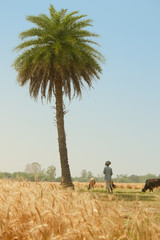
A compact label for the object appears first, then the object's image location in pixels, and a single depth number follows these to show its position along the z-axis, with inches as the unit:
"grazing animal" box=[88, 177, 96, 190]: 974.3
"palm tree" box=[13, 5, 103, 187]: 920.9
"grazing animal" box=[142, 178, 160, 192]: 909.8
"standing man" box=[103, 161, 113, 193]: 763.5
